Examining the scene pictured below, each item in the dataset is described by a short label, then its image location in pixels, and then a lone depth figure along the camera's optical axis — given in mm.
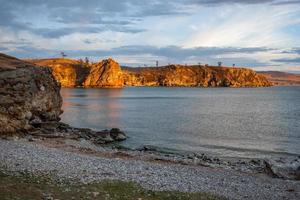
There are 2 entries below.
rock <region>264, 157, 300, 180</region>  26566
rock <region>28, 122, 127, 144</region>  43581
